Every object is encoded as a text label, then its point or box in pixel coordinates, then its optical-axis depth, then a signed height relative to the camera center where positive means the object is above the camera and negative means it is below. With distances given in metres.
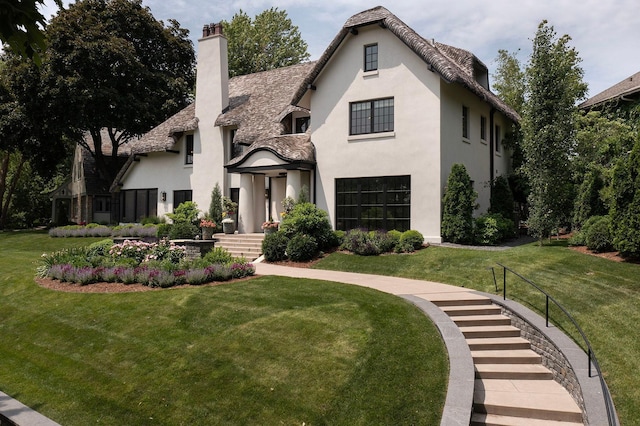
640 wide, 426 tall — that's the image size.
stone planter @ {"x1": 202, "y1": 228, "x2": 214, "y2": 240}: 19.64 -0.82
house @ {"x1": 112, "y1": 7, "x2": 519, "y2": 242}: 16.99 +3.55
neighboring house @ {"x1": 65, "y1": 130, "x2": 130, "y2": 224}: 34.09 +2.15
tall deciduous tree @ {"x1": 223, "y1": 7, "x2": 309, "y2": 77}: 39.84 +15.36
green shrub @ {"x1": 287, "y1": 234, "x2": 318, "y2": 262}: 15.84 -1.21
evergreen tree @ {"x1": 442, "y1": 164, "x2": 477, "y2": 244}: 16.23 +0.21
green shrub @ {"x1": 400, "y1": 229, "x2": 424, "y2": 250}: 15.86 -0.91
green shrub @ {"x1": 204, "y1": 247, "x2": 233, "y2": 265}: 13.51 -1.32
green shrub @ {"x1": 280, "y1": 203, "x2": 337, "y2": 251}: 16.64 -0.42
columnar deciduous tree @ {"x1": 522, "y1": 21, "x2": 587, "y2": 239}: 14.73 +2.80
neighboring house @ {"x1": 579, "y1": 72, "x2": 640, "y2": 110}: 22.36 +6.08
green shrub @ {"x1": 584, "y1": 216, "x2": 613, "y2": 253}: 13.44 -0.73
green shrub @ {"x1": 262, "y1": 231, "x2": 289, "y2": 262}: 16.34 -1.26
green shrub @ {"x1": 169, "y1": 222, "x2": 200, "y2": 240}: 19.95 -0.78
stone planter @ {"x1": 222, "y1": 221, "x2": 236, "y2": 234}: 20.94 -0.60
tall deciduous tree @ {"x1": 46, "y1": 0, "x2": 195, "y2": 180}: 27.52 +9.50
